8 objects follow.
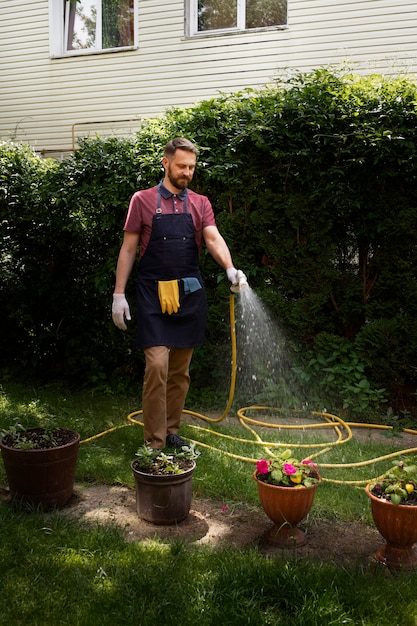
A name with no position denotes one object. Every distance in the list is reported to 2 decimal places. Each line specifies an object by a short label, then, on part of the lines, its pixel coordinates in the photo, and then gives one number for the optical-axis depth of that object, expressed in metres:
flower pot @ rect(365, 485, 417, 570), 2.72
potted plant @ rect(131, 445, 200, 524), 3.20
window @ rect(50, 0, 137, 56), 10.66
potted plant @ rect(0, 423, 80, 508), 3.32
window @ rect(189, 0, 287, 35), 9.32
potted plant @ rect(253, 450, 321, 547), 2.93
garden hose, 4.05
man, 3.92
